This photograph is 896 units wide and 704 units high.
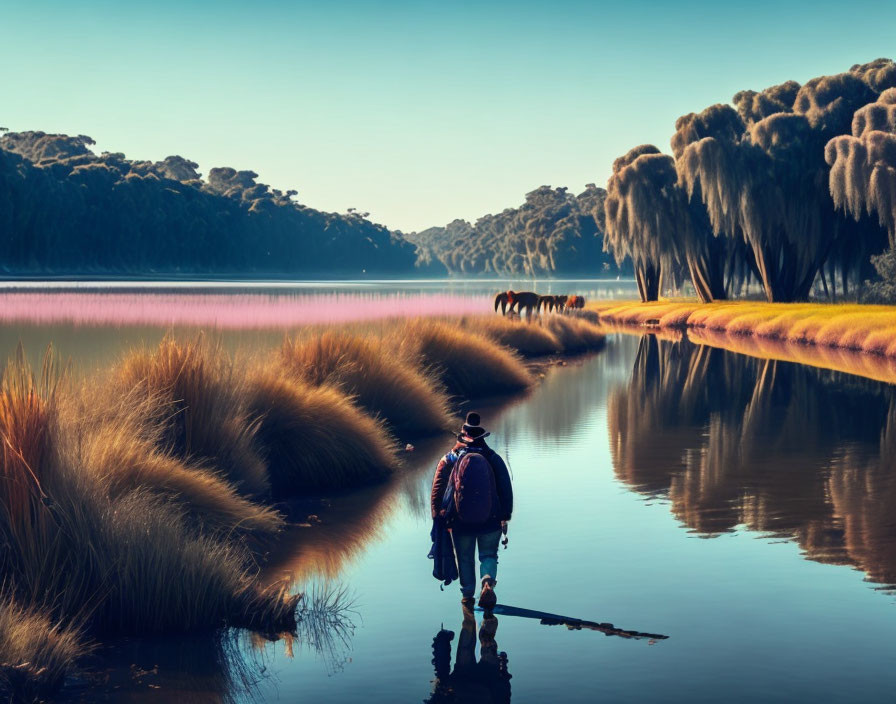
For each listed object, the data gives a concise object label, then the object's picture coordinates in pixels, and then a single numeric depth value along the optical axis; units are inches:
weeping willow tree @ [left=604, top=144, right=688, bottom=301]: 2458.2
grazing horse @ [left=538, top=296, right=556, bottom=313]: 2187.5
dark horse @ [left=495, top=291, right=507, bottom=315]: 2003.0
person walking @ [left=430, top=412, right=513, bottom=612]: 326.3
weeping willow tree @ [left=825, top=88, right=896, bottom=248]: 1633.9
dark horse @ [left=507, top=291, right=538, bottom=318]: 2029.2
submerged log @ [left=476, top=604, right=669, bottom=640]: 312.3
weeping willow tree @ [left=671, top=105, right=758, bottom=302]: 2386.8
